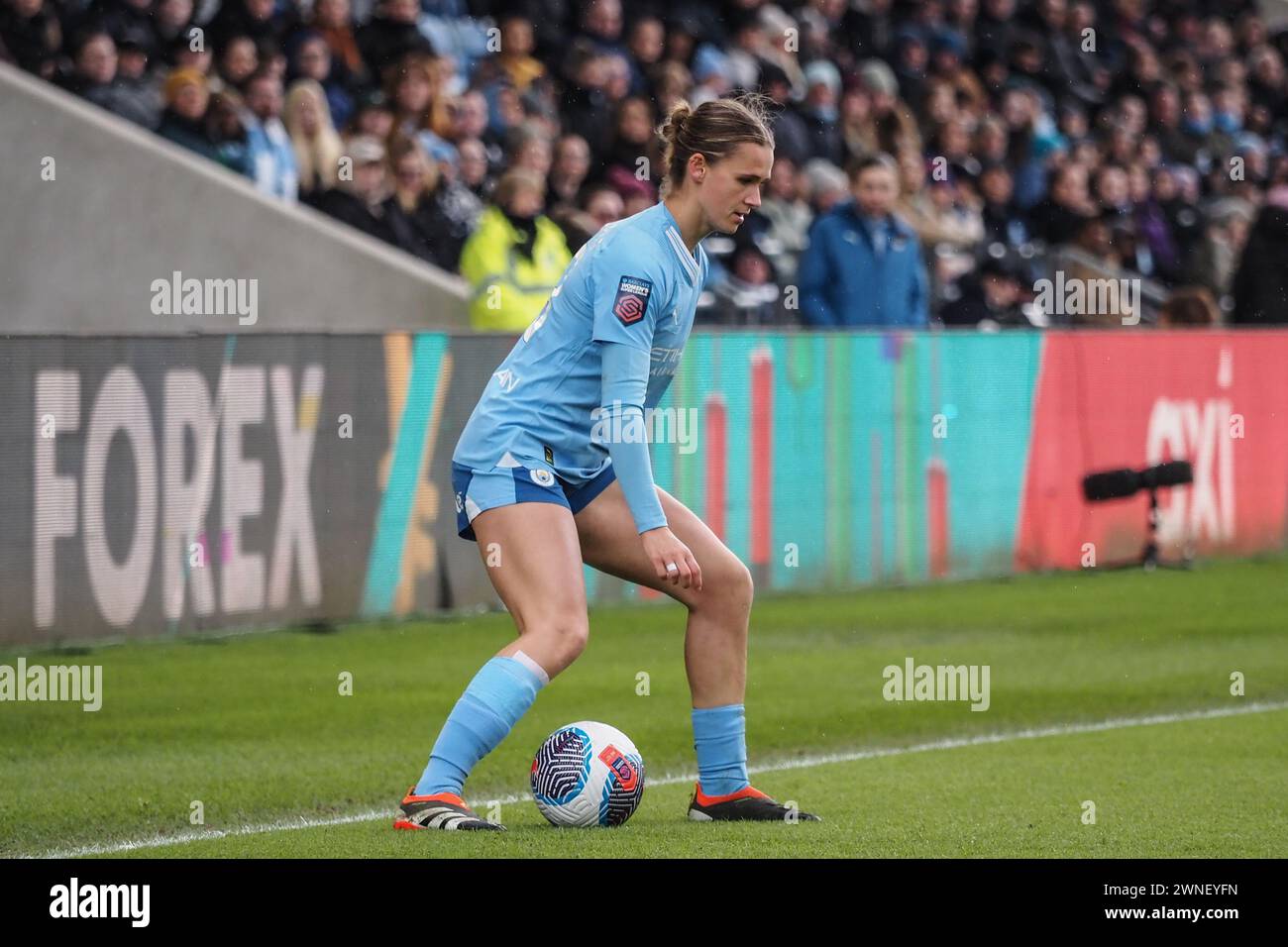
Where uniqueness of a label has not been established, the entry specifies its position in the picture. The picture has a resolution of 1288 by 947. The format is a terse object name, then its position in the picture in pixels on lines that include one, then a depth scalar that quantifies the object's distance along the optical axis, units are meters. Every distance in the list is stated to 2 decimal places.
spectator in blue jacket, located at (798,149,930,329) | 14.99
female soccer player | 6.39
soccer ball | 6.84
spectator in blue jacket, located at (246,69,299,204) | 14.60
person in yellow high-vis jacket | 13.96
